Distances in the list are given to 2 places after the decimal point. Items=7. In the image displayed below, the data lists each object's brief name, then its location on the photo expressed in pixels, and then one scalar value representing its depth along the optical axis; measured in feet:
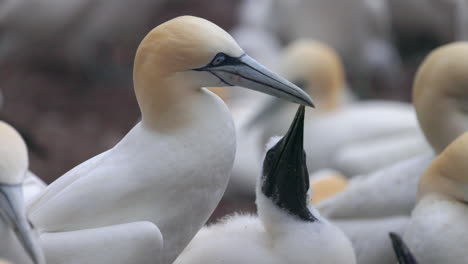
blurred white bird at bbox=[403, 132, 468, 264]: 30.30
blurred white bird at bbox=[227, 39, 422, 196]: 54.70
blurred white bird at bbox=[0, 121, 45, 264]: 25.38
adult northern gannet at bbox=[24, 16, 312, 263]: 28.60
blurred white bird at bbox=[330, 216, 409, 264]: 34.81
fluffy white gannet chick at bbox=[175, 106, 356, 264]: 29.07
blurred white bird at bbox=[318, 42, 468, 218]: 35.53
